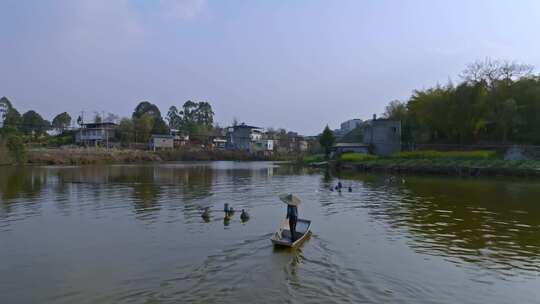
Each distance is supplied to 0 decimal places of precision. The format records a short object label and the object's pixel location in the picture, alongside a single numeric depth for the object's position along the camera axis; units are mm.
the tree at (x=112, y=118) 122500
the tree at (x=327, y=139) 84062
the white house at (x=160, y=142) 112188
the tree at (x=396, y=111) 83319
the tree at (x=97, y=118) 119875
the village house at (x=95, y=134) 110000
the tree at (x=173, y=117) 145000
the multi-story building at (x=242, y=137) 132375
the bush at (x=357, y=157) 69131
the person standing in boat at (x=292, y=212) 16109
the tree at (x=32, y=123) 110419
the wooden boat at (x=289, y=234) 15227
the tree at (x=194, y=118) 136375
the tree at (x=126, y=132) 113250
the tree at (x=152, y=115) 119281
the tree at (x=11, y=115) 102744
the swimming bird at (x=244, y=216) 21381
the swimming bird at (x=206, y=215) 21462
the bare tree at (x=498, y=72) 65688
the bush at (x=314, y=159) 82562
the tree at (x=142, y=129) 115356
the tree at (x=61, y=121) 117062
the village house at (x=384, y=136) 71569
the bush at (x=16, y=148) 71938
